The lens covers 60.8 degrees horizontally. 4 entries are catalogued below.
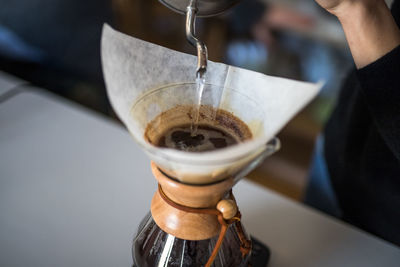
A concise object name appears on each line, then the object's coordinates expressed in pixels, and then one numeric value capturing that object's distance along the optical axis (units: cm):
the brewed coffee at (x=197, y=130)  42
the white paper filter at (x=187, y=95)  34
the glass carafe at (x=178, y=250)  44
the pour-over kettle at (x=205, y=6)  48
